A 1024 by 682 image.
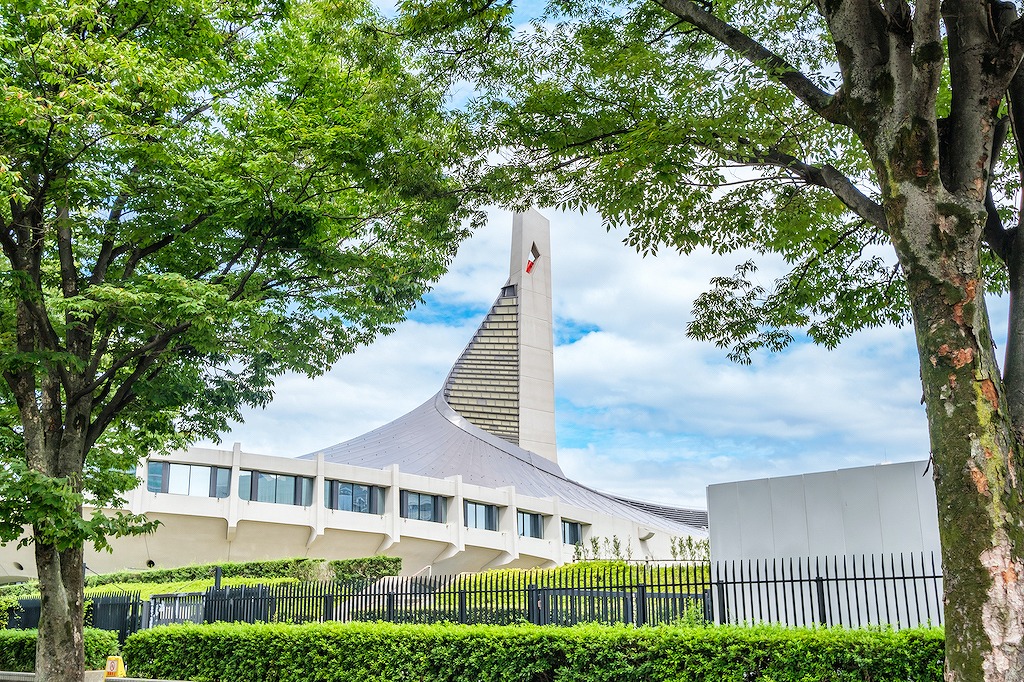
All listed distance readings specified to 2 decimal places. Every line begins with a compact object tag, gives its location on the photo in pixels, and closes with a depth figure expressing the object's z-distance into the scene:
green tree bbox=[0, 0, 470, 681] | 10.71
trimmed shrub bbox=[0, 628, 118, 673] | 17.62
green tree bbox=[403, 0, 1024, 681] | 5.74
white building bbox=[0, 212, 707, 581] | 38.22
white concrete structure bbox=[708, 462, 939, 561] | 10.45
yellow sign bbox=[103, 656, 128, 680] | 16.39
